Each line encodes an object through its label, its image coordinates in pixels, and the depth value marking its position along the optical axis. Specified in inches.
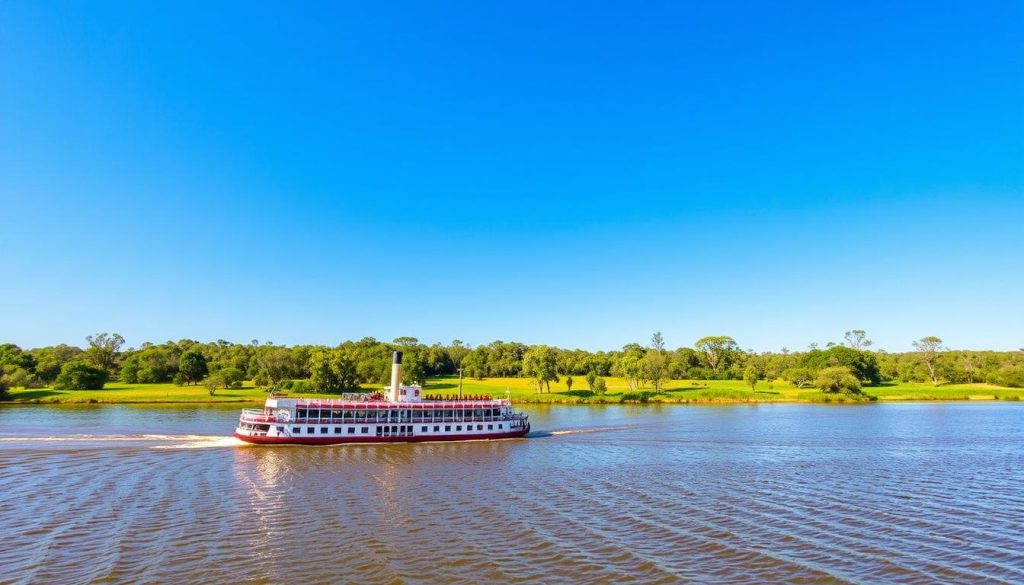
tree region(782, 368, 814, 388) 6697.8
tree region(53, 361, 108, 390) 4992.6
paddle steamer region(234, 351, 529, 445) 2513.5
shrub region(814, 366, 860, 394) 5715.1
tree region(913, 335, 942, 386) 7167.3
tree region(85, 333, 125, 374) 7593.5
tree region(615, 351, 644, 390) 6264.8
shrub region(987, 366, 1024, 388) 6525.6
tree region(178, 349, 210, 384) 5944.9
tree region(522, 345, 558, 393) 5748.0
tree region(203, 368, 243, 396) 5201.8
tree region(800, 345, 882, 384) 7101.4
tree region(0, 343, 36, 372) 5713.6
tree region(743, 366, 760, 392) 6458.7
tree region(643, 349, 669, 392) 6254.9
